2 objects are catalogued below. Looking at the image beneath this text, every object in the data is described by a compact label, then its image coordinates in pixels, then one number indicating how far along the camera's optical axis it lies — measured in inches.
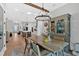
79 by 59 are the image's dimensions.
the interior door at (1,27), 33.2
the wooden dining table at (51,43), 32.4
